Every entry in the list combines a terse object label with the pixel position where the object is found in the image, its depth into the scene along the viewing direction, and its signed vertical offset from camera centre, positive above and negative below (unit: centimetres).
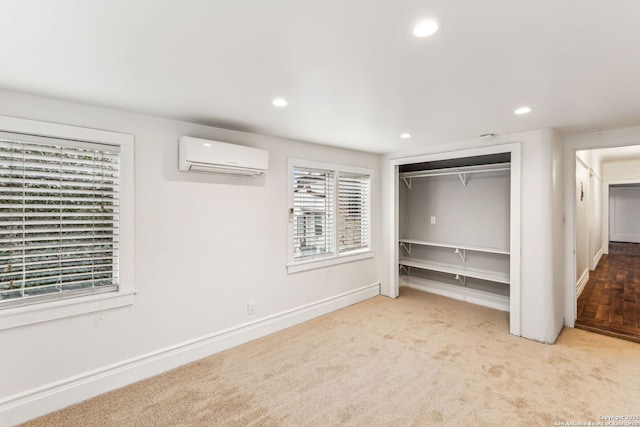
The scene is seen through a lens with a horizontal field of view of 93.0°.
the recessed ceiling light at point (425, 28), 130 +82
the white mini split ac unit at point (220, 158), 263 +52
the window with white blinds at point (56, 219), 205 -3
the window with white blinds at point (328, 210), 372 +6
